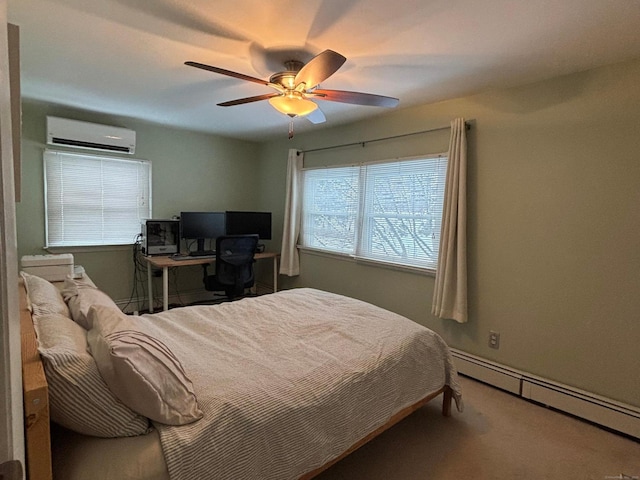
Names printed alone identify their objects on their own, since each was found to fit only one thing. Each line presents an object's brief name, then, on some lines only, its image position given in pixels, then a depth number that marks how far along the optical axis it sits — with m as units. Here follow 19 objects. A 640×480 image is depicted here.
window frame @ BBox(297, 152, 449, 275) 3.08
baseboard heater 2.17
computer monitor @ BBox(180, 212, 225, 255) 4.27
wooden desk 3.66
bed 1.11
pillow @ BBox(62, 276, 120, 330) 1.62
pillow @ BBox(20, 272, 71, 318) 1.60
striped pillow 1.09
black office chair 3.89
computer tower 4.02
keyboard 3.95
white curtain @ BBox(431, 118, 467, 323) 2.82
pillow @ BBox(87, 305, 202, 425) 1.17
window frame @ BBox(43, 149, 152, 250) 3.64
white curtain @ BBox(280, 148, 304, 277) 4.45
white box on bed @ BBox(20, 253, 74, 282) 2.67
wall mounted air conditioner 3.46
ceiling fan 1.96
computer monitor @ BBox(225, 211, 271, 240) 4.59
